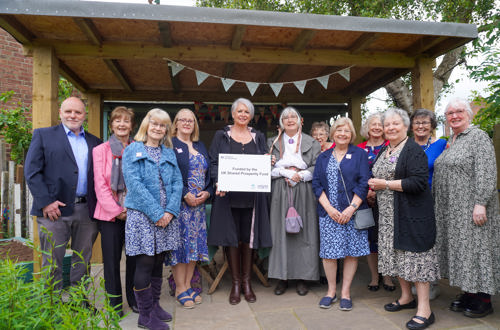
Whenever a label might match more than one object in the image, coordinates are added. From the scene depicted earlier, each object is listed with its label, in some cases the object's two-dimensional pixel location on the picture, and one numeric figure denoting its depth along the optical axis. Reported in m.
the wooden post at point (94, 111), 5.73
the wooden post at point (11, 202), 5.71
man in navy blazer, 2.87
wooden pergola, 3.33
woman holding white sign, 3.45
